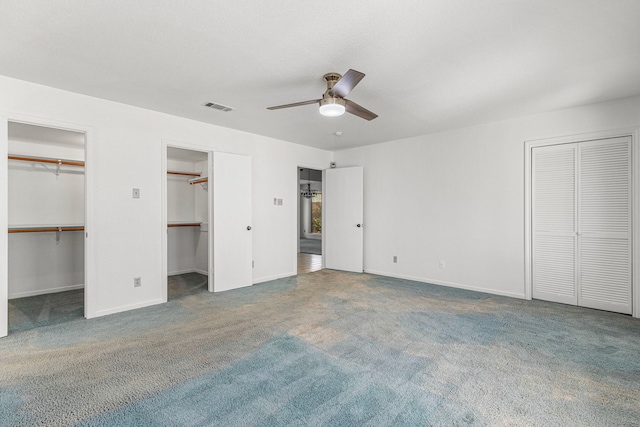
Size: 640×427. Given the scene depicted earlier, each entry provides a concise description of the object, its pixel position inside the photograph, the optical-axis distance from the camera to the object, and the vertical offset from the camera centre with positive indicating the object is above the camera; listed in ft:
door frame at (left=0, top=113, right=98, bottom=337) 9.89 +0.25
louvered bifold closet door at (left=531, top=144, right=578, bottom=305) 13.19 -0.38
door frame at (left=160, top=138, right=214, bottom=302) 13.53 +0.42
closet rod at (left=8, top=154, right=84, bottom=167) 14.65 +2.56
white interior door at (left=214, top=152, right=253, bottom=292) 15.55 -0.37
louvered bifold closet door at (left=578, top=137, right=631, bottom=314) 12.07 -0.40
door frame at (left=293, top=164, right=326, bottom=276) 19.43 -0.32
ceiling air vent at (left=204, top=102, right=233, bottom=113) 12.45 +4.28
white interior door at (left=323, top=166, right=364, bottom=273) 20.11 -0.33
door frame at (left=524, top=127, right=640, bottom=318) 11.72 +0.95
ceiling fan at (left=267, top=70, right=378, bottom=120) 8.43 +3.35
